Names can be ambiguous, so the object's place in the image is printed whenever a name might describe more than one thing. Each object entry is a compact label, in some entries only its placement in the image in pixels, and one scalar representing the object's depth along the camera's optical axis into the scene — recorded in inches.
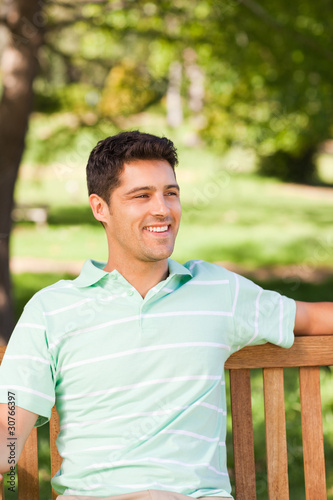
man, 157.2
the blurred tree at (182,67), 398.5
